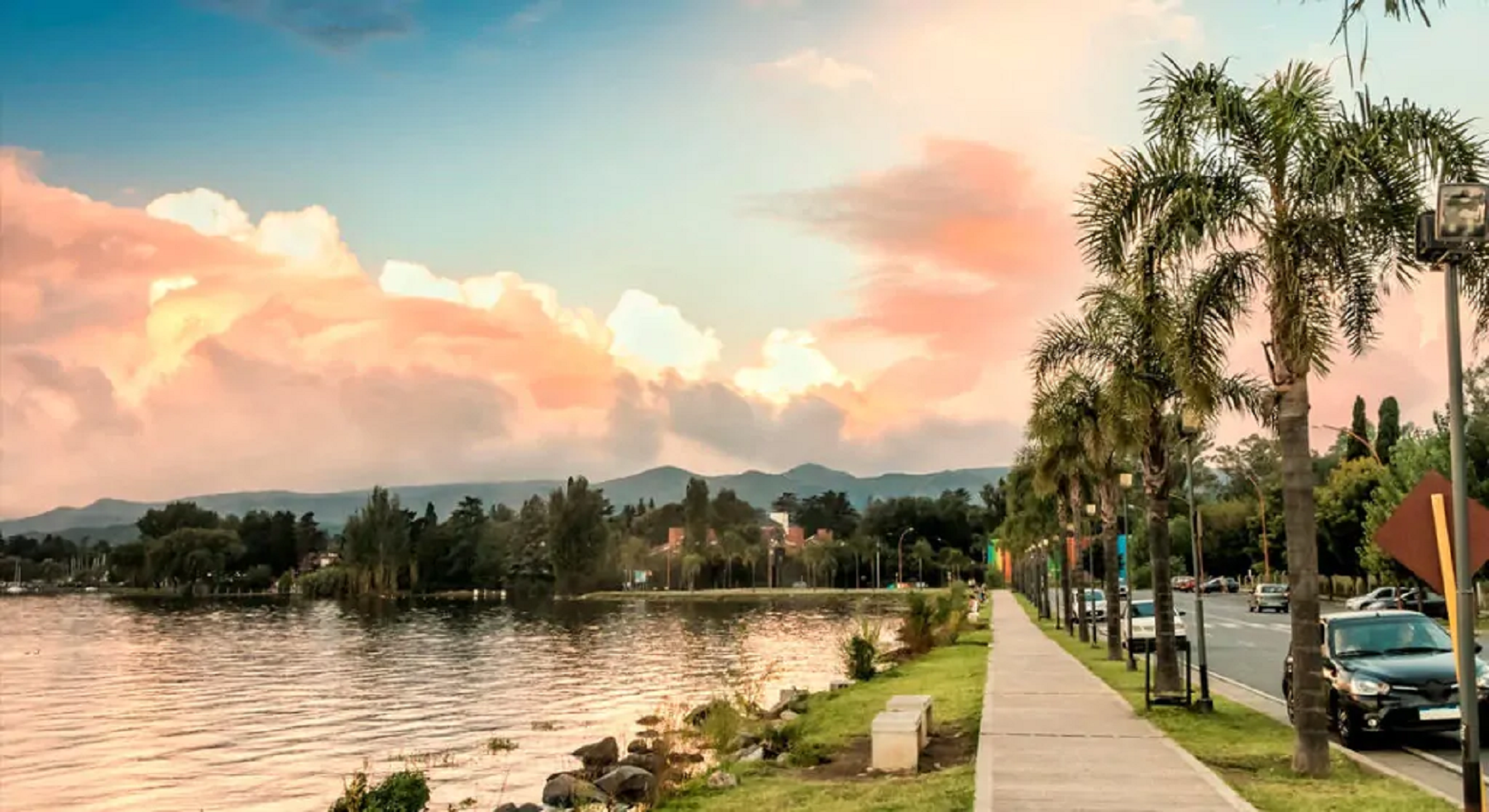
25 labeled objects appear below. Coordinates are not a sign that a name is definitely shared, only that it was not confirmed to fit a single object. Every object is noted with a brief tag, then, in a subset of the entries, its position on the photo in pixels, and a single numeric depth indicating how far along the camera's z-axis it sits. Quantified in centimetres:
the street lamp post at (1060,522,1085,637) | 4622
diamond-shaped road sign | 1098
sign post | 1050
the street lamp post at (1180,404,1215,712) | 1941
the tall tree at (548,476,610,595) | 18688
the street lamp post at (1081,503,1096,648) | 4375
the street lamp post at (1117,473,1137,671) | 3093
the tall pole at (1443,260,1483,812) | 1045
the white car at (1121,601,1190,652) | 3838
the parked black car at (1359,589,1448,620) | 5568
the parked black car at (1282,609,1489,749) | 1711
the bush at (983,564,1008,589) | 14538
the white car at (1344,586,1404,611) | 5897
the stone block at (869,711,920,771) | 1639
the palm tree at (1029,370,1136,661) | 3509
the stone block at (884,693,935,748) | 1841
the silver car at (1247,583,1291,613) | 6788
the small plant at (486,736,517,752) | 2862
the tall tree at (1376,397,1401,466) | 8481
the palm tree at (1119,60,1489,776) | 1530
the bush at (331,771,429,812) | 1320
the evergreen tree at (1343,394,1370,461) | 8994
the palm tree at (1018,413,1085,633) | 3888
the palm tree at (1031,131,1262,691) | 1650
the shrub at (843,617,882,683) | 3372
